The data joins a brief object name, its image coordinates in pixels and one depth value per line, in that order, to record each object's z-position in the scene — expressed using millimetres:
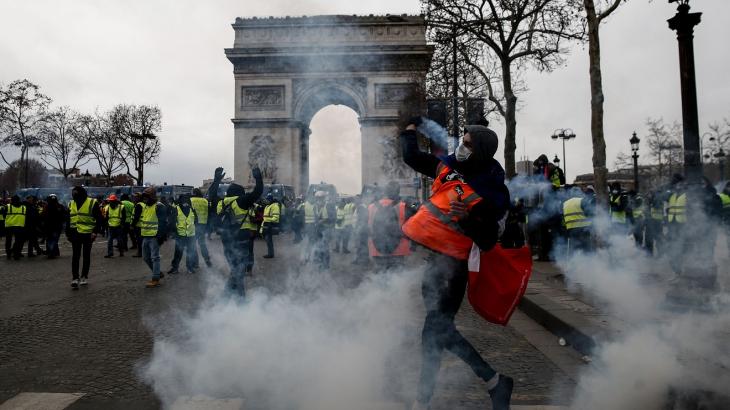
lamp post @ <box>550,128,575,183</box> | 36812
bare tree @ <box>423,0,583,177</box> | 14531
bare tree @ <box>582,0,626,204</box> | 8406
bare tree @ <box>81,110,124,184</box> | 43500
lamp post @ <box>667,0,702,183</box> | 5594
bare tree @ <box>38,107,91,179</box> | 40159
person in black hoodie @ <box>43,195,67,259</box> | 14102
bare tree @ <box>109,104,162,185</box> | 44844
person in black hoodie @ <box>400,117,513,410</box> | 2689
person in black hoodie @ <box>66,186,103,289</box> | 8023
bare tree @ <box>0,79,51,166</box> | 32312
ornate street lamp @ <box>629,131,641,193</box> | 23362
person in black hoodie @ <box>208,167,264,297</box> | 5445
